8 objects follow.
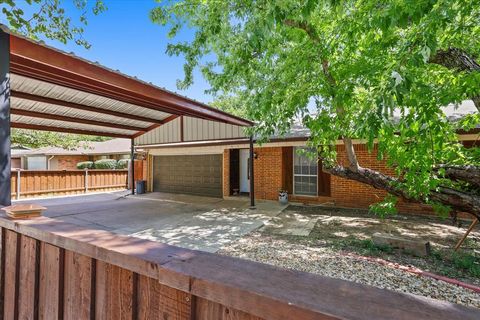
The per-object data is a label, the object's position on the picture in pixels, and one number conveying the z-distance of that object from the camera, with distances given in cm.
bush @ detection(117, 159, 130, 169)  2088
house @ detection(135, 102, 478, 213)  977
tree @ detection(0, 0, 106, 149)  486
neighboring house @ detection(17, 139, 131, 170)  2127
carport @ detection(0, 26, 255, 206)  361
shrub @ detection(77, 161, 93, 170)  2125
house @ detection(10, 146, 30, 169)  2333
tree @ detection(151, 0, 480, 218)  310
